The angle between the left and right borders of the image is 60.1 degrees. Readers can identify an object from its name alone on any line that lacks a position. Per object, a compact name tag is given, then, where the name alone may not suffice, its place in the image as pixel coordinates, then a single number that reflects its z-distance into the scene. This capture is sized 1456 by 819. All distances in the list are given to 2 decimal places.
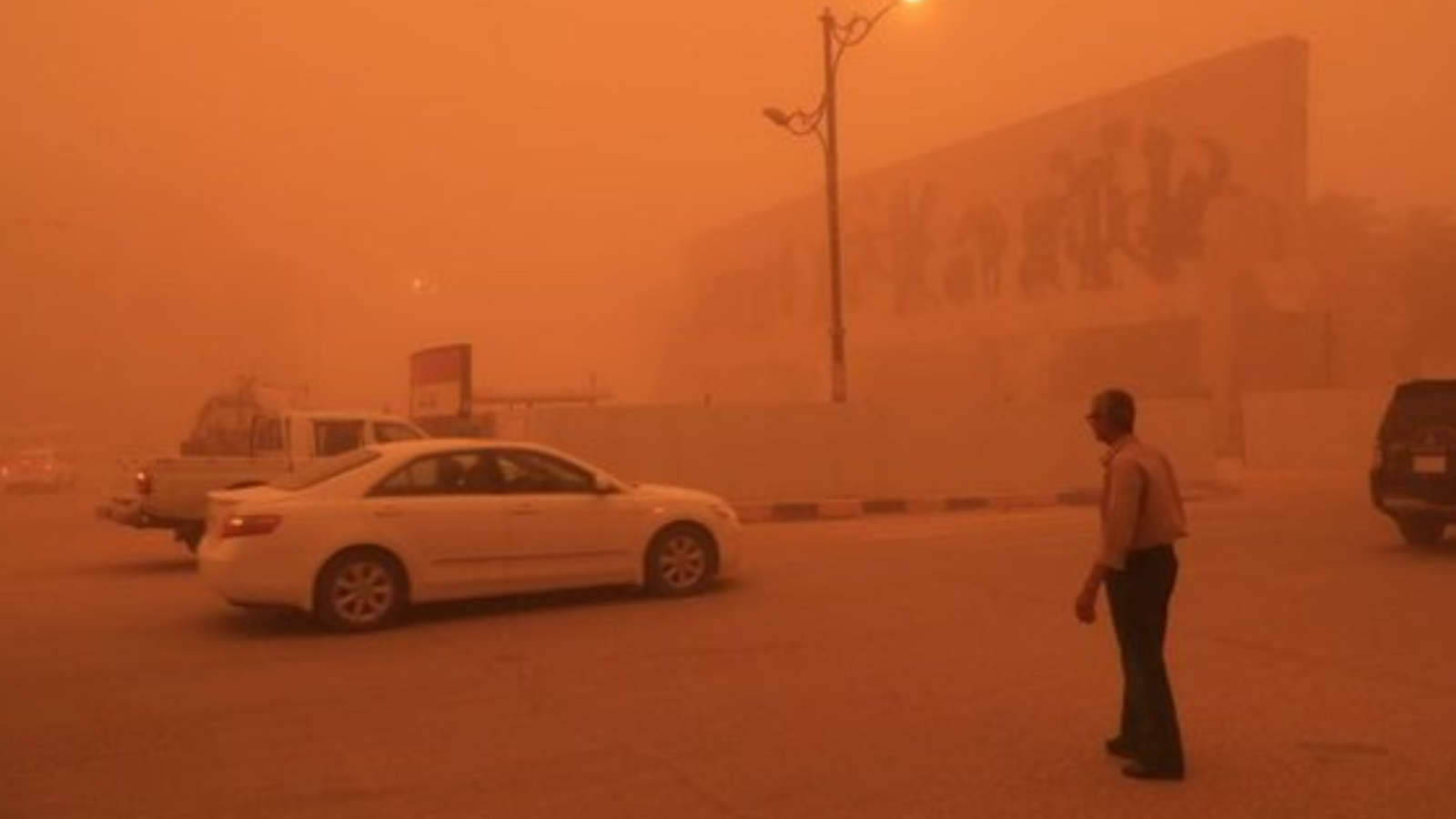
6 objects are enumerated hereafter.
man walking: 5.73
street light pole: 24.05
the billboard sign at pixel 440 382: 27.83
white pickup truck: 14.39
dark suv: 13.94
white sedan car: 9.71
